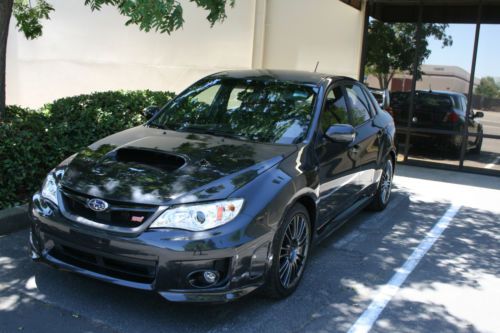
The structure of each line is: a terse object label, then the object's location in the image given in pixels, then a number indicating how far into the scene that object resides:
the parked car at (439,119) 9.98
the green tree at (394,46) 10.18
